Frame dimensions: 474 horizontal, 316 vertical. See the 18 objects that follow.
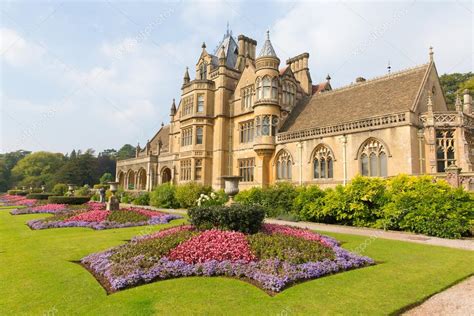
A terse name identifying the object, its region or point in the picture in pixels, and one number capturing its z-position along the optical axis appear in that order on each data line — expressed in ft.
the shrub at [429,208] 39.37
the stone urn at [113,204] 61.87
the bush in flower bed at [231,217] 31.37
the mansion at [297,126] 61.41
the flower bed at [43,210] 72.33
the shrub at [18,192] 164.55
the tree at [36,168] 241.51
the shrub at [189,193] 80.43
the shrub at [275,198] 61.67
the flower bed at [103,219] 48.52
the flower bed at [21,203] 97.80
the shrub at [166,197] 88.12
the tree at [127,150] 397.68
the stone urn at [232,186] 39.24
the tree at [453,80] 163.32
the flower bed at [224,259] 21.05
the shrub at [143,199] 100.04
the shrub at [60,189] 134.00
